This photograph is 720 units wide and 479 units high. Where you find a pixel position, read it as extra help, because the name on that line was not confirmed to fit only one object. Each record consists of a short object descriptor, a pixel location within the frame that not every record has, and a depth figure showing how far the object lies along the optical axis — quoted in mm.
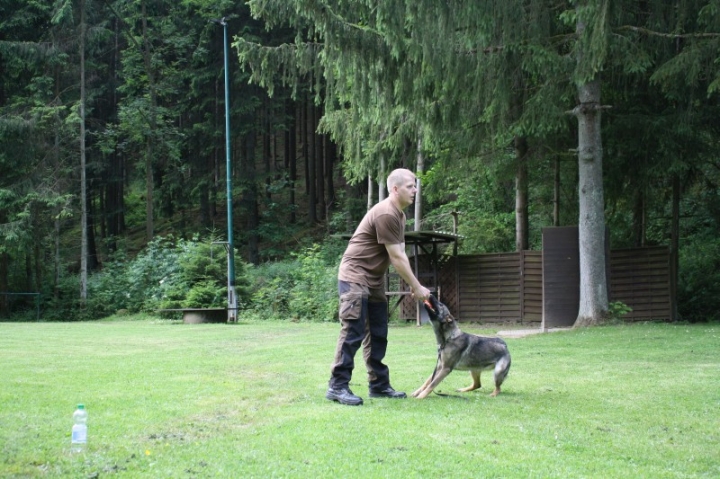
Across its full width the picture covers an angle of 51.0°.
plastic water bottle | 4945
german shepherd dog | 7332
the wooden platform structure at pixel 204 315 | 22344
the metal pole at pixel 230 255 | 22688
